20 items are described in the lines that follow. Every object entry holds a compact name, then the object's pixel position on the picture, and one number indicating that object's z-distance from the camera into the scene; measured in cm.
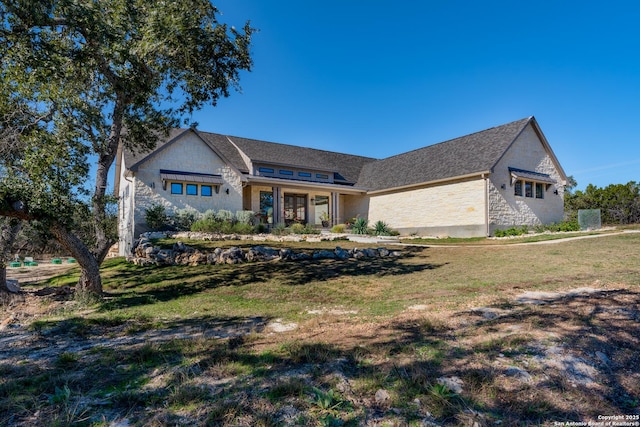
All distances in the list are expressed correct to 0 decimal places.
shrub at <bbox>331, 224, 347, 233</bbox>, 2103
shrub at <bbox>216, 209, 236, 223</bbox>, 1800
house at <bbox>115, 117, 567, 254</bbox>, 1852
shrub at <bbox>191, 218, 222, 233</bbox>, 1612
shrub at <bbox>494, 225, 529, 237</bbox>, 1797
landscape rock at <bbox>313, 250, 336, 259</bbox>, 1149
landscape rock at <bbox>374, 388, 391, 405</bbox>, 259
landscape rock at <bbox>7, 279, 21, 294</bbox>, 877
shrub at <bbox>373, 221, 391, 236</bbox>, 2073
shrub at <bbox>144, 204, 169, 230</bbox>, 1691
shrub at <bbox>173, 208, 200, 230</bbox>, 1764
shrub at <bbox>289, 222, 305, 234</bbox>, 1795
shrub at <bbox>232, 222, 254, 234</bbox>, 1636
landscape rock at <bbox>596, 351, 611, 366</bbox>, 303
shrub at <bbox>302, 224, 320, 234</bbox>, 1829
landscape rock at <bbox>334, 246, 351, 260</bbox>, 1169
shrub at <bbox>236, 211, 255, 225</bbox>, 1858
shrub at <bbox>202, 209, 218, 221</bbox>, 1775
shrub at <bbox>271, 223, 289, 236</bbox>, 1739
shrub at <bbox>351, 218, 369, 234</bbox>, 2088
